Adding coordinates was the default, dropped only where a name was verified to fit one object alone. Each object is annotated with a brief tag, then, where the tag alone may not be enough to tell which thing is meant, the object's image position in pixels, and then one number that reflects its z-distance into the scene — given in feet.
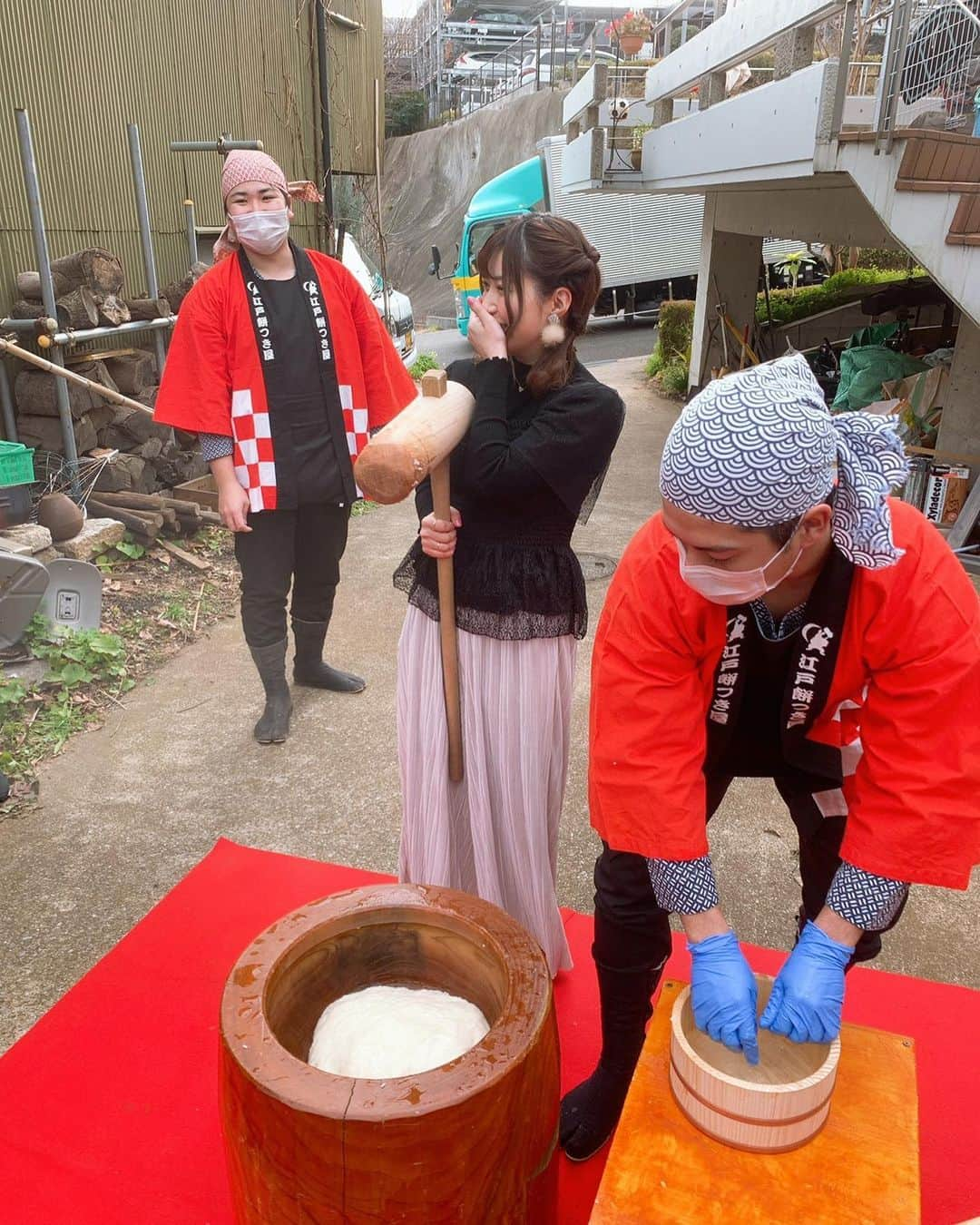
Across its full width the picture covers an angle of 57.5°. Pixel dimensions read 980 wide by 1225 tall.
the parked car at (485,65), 95.25
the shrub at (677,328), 37.63
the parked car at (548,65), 80.69
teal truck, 42.45
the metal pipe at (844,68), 14.90
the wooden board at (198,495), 18.97
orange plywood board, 3.77
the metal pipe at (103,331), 16.42
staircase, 14.38
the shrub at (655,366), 38.55
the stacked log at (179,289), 20.34
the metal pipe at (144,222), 19.31
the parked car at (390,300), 28.48
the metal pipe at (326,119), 28.86
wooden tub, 3.86
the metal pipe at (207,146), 18.45
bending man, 3.75
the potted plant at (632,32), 35.86
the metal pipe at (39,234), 15.84
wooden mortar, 3.56
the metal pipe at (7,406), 16.97
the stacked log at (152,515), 17.16
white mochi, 4.18
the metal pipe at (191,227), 22.04
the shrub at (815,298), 38.34
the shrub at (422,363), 32.70
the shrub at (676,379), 34.86
